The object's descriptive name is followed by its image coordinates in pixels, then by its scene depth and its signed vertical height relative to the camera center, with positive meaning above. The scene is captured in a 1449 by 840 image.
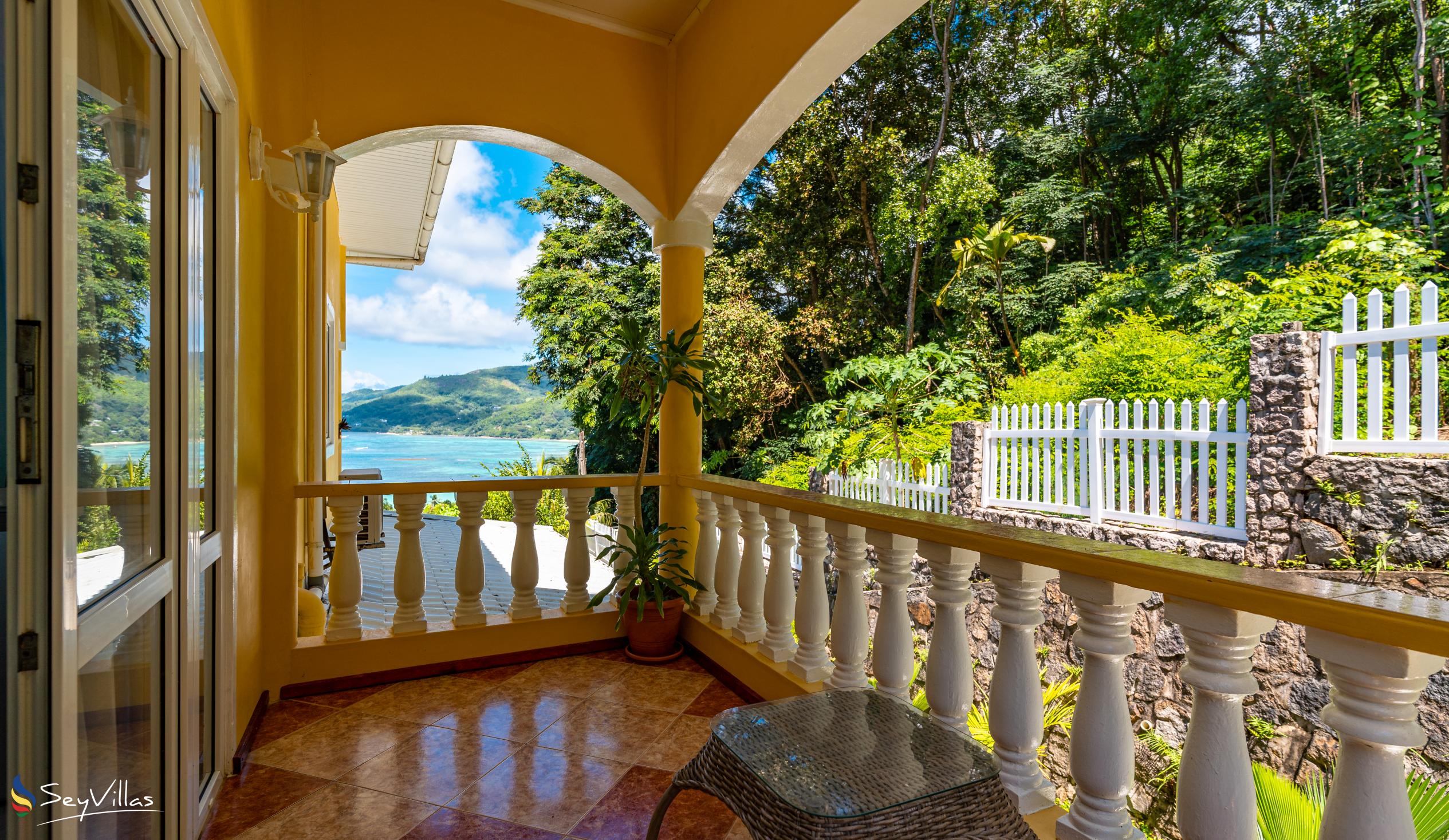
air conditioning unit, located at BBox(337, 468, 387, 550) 5.18 -0.80
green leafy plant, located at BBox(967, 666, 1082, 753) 3.82 -1.73
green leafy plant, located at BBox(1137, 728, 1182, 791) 3.62 -1.83
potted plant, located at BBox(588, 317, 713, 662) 3.04 -0.62
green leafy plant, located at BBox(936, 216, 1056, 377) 9.44 +2.37
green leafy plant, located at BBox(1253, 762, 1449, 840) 1.62 -1.06
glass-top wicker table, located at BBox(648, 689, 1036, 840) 1.04 -0.58
